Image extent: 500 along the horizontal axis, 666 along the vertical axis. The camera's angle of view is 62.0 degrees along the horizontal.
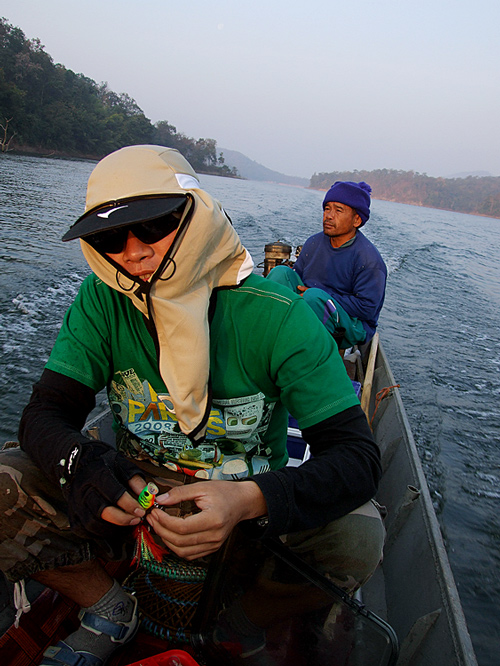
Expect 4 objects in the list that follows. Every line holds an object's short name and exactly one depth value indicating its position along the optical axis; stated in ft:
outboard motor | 19.62
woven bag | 6.04
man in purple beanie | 13.23
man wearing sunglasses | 4.25
